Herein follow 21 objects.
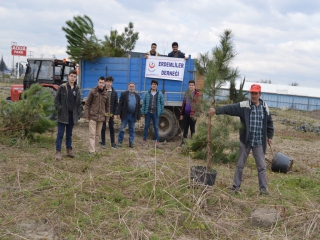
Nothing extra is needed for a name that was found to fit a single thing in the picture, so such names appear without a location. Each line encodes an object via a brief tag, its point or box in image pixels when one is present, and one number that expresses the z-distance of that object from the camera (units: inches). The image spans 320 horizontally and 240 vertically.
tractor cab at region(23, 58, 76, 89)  422.7
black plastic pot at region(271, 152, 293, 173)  267.7
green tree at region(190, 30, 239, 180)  192.5
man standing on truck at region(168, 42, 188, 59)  357.8
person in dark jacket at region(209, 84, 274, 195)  195.5
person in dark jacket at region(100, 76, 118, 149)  304.1
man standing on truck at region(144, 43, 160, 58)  358.9
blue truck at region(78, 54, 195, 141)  362.9
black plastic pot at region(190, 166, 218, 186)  190.4
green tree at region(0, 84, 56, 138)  290.2
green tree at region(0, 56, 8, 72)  2976.9
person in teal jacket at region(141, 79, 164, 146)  321.7
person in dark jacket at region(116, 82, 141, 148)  309.6
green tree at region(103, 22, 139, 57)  376.9
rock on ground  156.9
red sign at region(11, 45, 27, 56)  1713.8
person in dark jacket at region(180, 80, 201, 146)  296.2
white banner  356.2
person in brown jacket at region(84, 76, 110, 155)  269.1
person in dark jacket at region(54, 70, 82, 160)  249.4
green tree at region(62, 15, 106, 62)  347.9
